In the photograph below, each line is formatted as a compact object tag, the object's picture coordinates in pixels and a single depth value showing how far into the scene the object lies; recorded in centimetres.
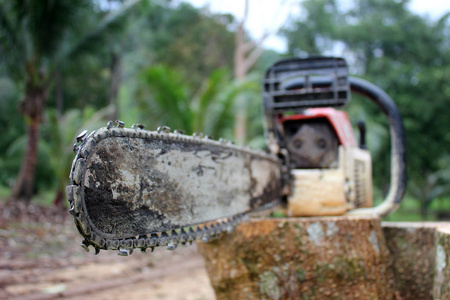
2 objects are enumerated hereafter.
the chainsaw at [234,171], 57
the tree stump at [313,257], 83
